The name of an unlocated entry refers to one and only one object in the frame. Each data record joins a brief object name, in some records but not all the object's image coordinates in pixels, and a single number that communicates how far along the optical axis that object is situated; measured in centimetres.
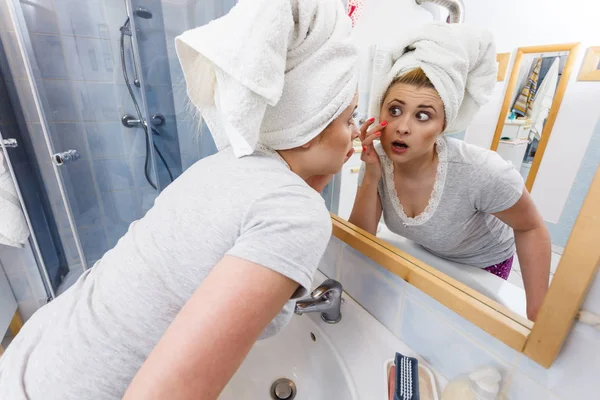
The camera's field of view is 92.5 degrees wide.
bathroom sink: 57
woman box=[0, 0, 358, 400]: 33
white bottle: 45
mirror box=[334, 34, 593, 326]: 47
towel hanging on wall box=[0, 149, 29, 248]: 124
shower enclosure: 130
